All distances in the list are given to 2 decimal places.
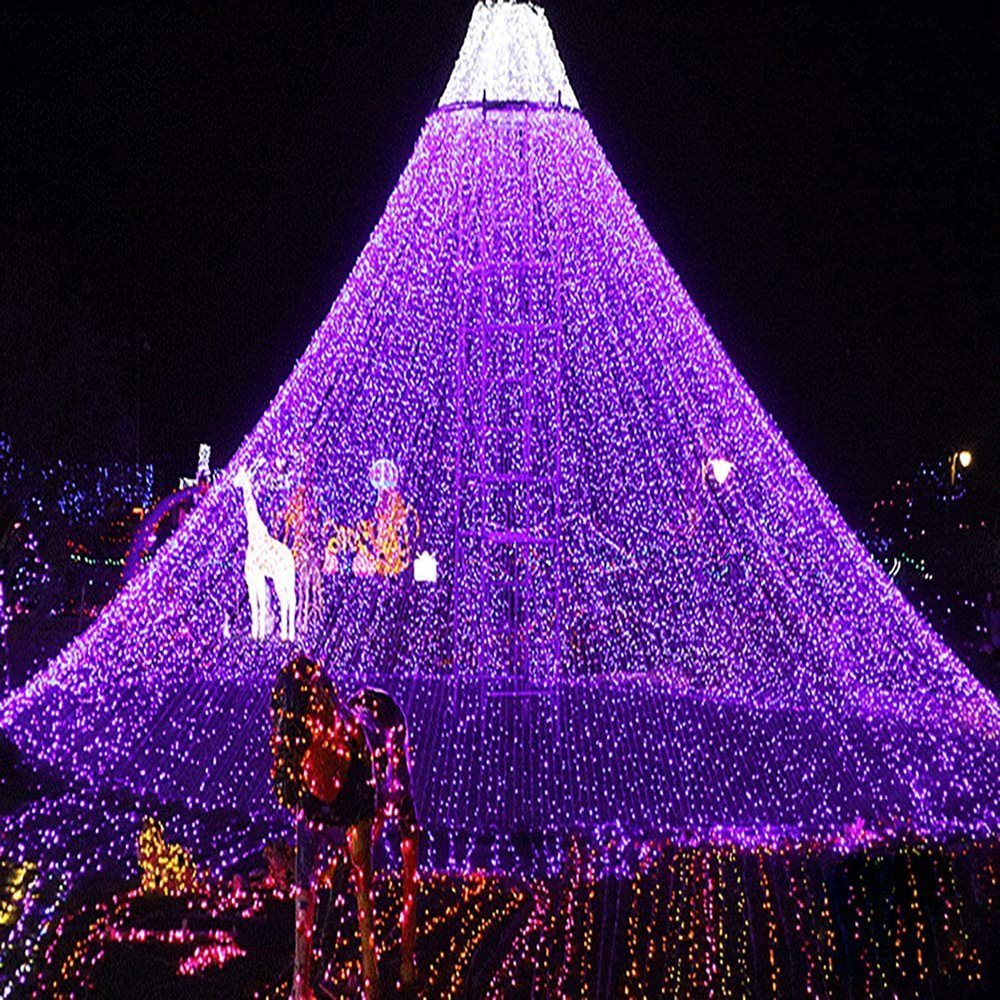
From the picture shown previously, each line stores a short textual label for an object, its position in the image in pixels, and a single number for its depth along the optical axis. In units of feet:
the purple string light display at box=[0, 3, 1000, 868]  32.07
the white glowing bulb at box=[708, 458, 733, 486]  34.86
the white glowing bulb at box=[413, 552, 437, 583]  41.52
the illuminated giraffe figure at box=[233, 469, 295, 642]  39.37
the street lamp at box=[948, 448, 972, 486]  82.26
